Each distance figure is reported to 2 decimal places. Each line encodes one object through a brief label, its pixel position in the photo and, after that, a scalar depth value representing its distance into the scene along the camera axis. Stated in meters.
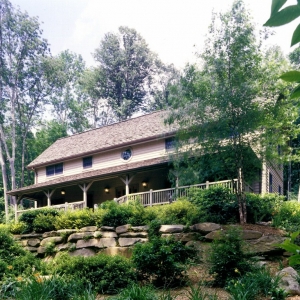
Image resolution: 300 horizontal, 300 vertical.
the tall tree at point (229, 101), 9.94
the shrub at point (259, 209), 10.31
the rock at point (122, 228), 10.38
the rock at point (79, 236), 10.84
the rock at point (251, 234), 8.57
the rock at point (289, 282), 5.17
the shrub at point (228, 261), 6.15
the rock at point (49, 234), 11.61
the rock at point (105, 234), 10.62
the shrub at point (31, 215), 12.49
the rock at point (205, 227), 9.17
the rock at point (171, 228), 9.48
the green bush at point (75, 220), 11.52
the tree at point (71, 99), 33.69
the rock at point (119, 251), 9.86
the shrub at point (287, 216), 9.34
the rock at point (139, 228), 10.10
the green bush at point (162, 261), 6.43
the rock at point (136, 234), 10.07
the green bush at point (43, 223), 12.05
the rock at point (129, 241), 9.87
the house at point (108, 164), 16.50
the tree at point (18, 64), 25.86
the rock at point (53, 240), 11.28
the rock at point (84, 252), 10.50
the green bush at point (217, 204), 10.18
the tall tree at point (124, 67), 34.97
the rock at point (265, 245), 7.96
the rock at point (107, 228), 10.73
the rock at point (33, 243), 11.73
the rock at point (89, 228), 11.05
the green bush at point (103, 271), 6.34
